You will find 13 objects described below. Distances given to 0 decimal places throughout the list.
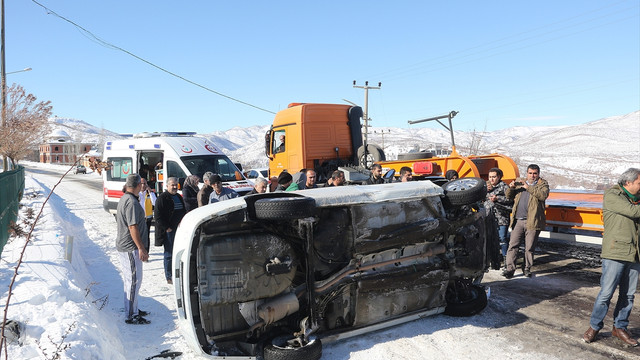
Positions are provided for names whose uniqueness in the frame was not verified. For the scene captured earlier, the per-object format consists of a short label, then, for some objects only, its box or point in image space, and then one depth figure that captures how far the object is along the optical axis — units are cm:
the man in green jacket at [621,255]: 427
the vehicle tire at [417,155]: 1003
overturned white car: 385
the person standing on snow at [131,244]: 518
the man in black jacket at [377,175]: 870
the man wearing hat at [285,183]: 760
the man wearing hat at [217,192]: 699
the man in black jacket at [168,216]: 664
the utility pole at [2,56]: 1575
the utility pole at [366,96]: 3607
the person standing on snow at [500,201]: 738
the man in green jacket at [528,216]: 676
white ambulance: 1085
